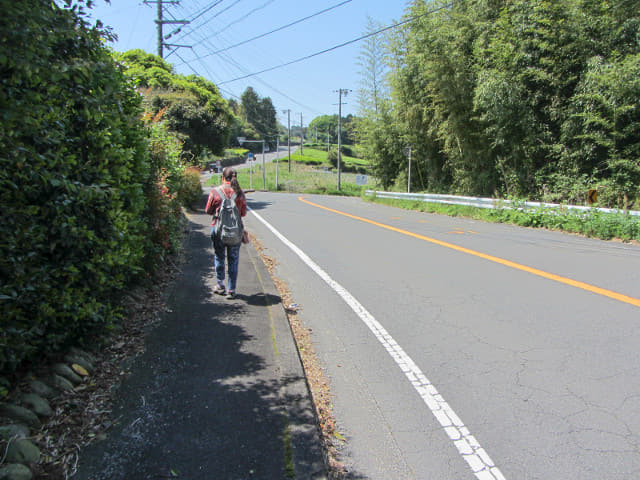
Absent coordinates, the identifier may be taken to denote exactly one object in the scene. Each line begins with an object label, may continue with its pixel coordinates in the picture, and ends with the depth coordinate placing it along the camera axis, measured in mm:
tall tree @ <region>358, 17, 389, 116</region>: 34125
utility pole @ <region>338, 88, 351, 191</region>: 49412
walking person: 6141
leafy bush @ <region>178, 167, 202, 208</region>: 16266
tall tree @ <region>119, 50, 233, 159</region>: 21938
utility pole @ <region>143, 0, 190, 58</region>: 21219
